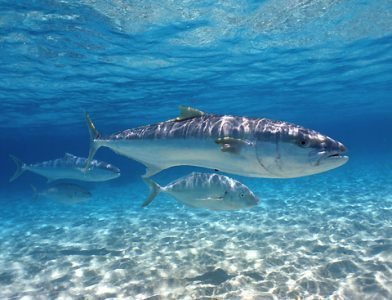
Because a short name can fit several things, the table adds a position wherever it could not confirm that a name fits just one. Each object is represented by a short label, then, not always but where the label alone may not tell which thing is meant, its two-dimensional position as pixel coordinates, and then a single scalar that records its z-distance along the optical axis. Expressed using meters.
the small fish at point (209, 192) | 6.41
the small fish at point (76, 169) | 10.52
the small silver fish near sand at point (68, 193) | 10.92
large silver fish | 3.30
